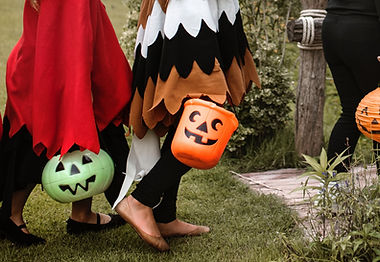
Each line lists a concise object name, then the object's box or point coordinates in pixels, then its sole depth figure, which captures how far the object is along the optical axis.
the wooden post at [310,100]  4.14
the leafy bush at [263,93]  4.42
